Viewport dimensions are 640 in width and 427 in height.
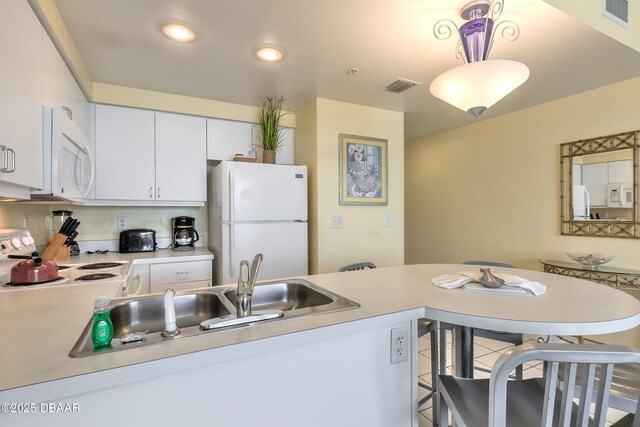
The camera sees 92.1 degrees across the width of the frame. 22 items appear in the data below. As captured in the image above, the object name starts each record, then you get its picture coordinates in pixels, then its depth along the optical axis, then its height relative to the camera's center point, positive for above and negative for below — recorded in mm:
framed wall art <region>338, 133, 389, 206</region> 2943 +438
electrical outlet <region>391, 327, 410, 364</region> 1121 -478
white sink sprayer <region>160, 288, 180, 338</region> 851 -284
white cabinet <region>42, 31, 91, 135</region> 1499 +749
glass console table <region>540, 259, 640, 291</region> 2248 -465
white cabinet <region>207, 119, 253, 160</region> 2908 +740
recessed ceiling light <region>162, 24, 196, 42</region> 1759 +1077
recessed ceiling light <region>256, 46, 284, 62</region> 1993 +1080
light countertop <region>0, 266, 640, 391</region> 720 -334
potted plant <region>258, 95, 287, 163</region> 2828 +848
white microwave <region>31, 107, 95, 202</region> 1430 +297
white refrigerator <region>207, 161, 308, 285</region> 2480 -24
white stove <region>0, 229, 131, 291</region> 1504 -319
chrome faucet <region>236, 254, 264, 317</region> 1044 -260
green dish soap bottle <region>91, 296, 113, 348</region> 768 -276
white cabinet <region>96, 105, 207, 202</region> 2564 +527
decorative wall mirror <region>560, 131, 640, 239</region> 2389 +227
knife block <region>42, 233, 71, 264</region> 2066 -225
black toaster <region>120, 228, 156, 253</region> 2711 -216
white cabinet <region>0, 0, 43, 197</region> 1088 +477
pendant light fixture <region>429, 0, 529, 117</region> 1388 +655
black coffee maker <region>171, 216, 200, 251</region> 2855 -169
